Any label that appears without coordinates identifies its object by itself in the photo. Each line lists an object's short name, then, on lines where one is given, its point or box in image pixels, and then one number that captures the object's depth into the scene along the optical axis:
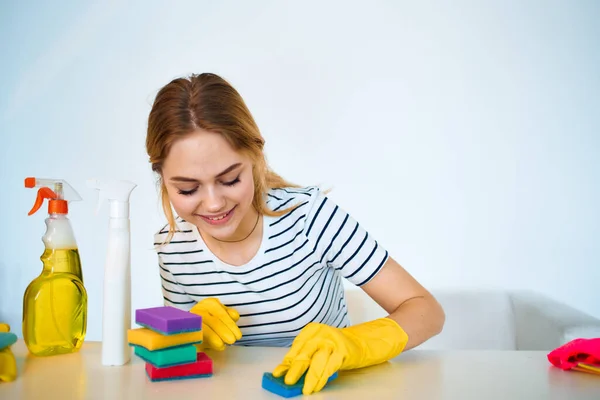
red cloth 0.77
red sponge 0.73
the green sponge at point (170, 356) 0.73
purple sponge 0.73
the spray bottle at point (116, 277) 0.80
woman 0.94
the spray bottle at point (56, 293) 0.85
